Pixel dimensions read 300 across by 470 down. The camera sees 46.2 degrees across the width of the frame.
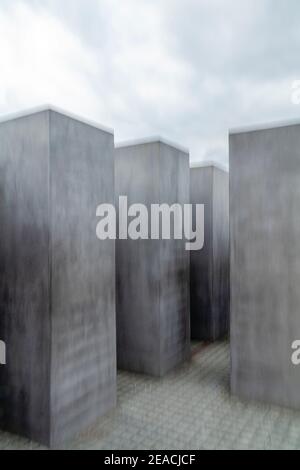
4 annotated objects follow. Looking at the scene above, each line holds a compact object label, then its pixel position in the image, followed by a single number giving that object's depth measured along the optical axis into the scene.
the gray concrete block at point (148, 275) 5.02
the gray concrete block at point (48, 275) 3.23
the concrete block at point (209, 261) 6.81
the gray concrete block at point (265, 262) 4.03
